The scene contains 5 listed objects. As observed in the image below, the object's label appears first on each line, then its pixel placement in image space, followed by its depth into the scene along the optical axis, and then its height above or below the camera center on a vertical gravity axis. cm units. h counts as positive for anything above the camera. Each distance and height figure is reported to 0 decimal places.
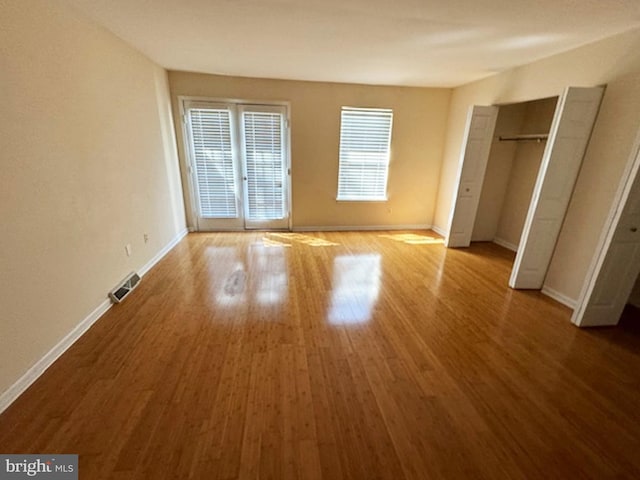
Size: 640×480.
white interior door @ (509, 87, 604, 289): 275 -19
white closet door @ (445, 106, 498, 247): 420 -17
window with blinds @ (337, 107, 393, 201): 514 +7
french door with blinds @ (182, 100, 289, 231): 479 -19
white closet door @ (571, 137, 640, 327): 231 -85
